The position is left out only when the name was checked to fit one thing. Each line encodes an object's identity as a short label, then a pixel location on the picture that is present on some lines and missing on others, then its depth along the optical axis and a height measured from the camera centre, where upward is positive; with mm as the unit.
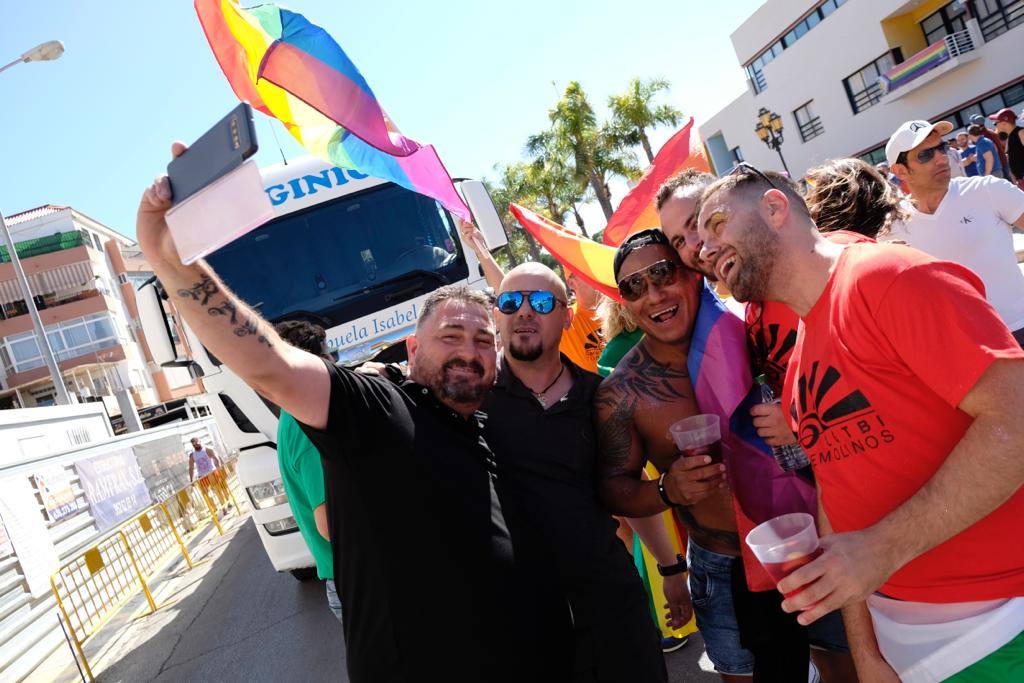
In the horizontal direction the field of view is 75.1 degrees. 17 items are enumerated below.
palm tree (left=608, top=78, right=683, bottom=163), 38781 +9358
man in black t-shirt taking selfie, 1586 -398
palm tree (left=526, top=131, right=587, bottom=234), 40156 +8105
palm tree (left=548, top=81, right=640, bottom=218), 38469 +8781
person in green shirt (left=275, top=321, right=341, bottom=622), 3182 -304
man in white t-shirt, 3406 -239
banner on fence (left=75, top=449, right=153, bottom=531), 8930 -142
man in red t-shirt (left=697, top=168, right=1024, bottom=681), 1386 -527
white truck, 5297 +906
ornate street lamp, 25719 +4148
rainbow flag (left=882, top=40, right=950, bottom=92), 25641 +4419
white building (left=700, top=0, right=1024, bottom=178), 25156 +5232
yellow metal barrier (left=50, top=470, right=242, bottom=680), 7418 -1161
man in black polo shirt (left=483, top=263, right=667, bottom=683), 2385 -700
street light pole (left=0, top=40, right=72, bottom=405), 14257 +3415
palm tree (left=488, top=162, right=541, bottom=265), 44153 +9273
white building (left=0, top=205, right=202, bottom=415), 39219 +9885
